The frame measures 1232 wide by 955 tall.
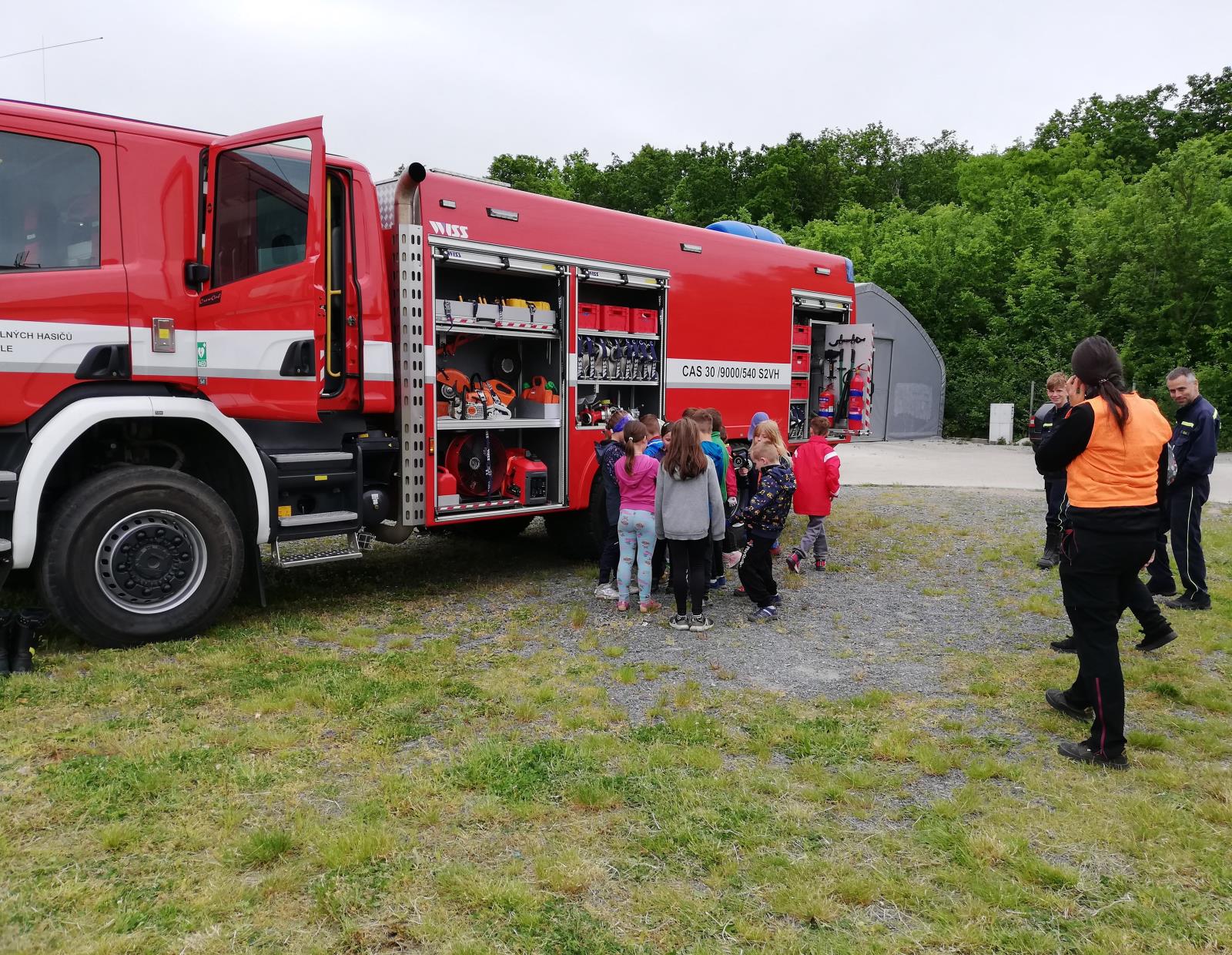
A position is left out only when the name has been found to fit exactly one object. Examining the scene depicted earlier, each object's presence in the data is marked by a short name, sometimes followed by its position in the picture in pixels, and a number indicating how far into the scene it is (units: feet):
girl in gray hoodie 20.85
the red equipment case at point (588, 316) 26.12
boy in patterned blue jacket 22.31
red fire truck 17.22
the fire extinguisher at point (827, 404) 36.52
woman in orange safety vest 13.67
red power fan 24.03
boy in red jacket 28.43
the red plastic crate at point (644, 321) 27.70
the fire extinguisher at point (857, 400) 35.85
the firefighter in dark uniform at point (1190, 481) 23.04
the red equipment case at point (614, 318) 26.71
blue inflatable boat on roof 33.68
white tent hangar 76.69
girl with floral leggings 22.38
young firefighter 27.81
